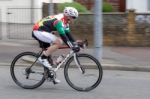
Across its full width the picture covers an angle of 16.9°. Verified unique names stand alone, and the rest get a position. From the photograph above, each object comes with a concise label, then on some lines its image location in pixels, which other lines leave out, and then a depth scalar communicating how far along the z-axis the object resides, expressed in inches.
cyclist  343.0
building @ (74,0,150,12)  791.1
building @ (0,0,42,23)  688.5
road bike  349.7
